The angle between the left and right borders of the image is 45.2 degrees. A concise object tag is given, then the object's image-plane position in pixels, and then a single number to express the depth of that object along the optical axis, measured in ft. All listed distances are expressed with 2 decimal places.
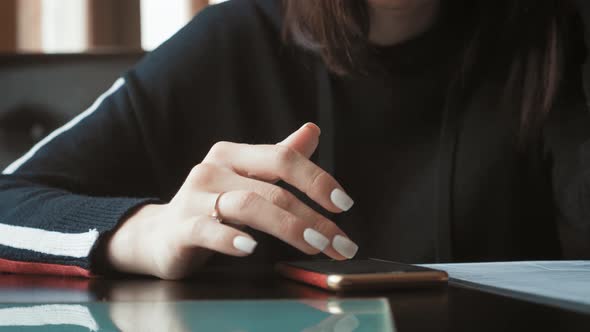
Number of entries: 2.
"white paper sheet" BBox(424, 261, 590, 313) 1.13
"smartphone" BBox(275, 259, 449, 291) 1.22
